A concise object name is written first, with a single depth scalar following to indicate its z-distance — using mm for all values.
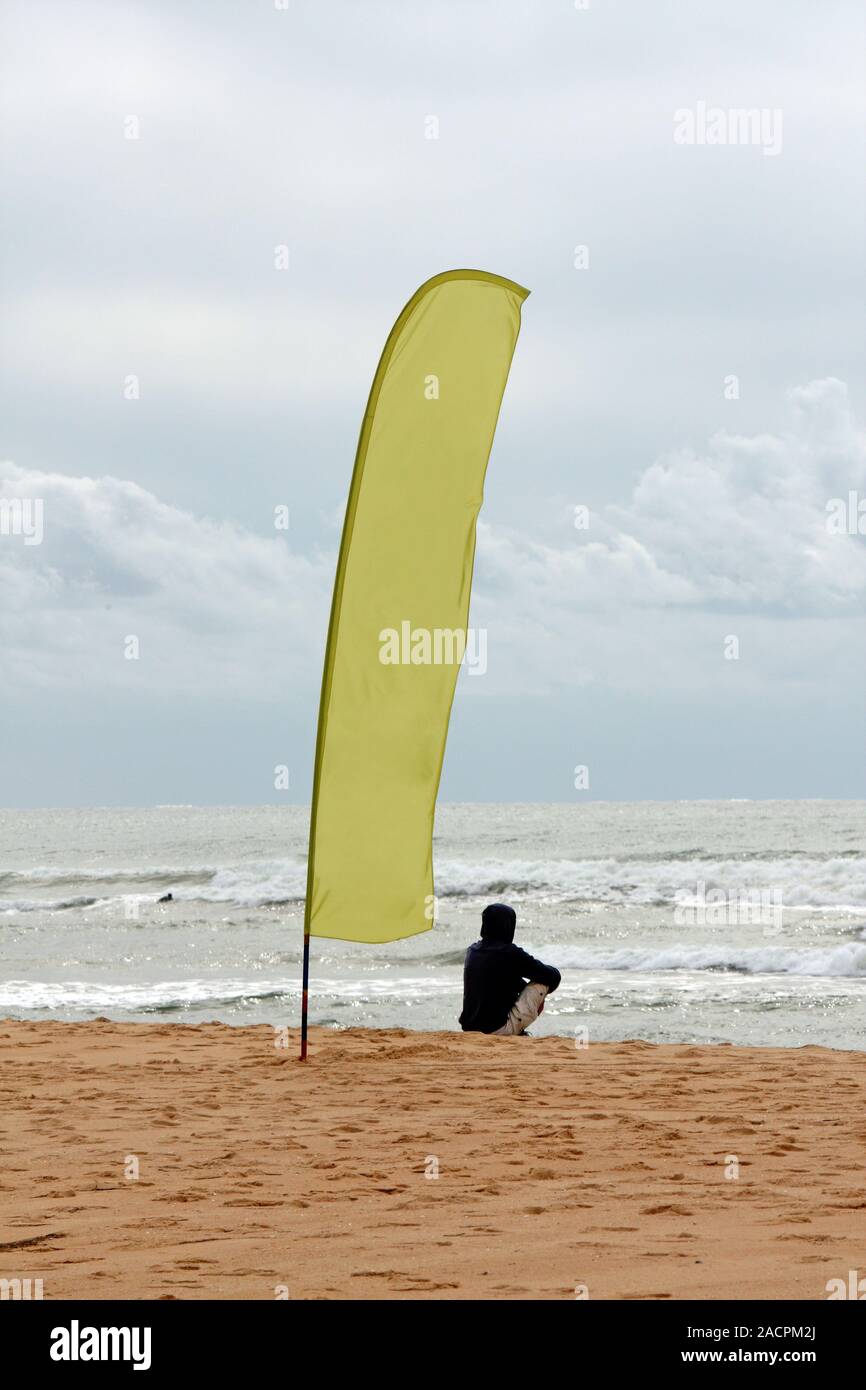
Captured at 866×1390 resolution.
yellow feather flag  16656
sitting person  19625
